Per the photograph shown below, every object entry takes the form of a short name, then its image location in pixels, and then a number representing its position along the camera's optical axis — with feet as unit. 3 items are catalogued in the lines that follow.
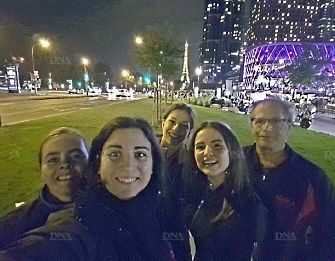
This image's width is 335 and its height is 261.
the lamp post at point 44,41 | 124.67
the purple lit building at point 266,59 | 379.55
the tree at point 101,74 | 344.69
